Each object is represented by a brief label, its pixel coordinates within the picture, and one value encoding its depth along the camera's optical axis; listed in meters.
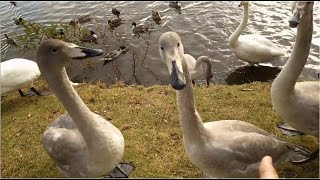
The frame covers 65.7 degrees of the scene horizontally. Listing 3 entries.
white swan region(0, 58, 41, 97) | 5.10
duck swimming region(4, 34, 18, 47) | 7.82
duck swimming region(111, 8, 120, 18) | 8.58
